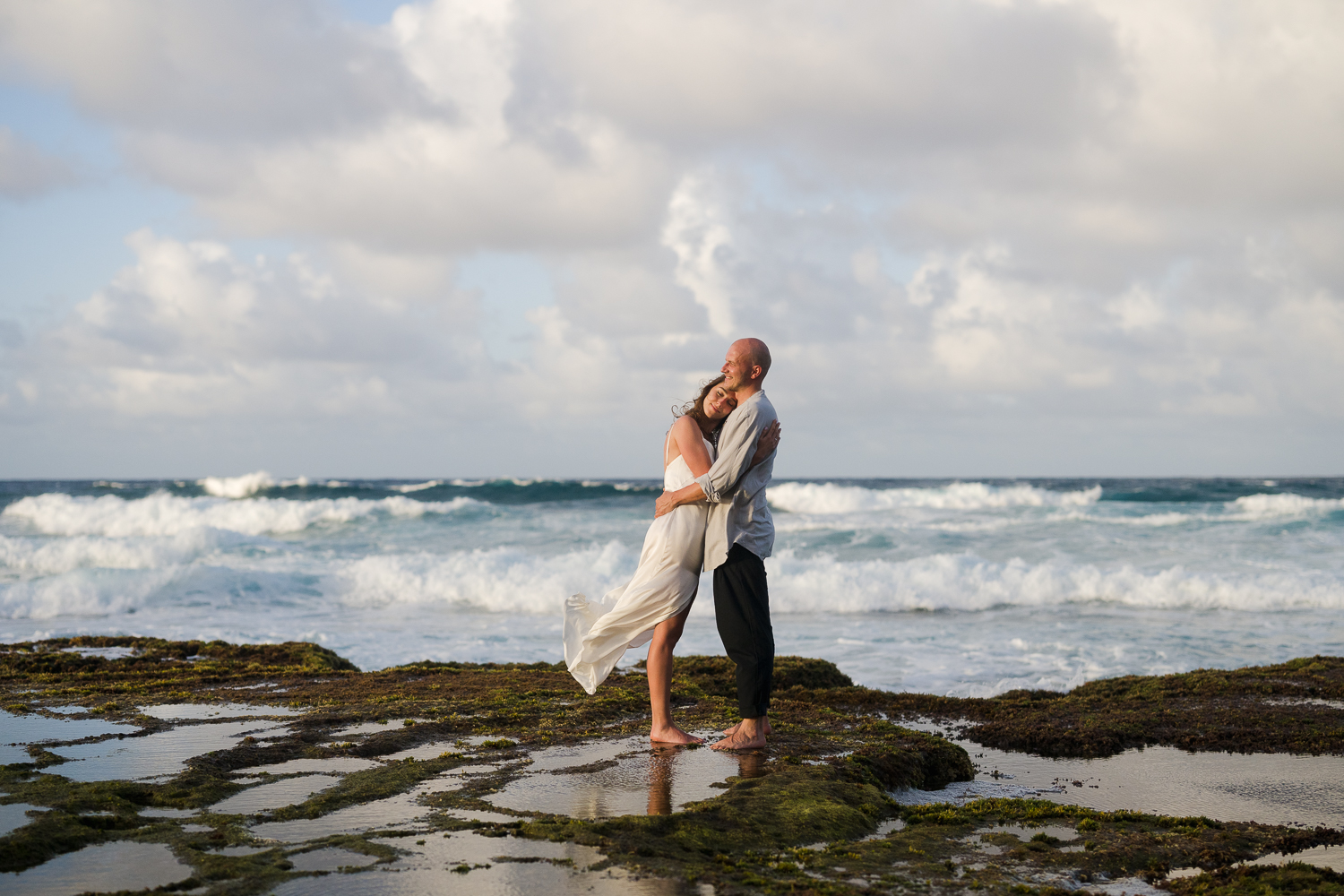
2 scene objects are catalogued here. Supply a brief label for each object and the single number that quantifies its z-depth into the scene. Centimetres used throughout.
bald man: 488
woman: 498
